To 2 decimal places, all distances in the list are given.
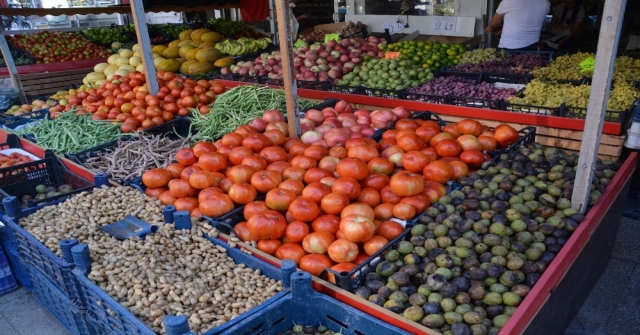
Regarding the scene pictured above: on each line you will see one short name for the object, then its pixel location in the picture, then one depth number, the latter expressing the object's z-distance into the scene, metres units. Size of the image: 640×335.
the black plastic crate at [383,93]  5.29
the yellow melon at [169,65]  7.62
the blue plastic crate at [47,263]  2.74
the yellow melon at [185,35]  8.86
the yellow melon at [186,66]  7.54
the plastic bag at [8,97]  7.20
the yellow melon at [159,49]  8.14
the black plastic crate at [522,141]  3.61
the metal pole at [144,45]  5.32
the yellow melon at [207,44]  8.11
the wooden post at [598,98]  2.39
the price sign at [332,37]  7.81
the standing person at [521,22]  6.54
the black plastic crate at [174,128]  4.96
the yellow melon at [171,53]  8.05
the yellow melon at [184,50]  8.02
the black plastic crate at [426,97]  4.97
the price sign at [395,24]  8.28
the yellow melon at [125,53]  8.16
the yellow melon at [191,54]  7.87
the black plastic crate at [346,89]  5.64
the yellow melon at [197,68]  7.45
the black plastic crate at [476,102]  4.59
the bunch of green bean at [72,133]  4.64
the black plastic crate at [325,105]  4.87
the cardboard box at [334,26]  10.55
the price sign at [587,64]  5.26
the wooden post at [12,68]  6.77
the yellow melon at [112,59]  8.10
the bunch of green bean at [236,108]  4.61
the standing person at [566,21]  8.23
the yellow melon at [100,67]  7.93
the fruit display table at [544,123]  3.95
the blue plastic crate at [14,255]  3.70
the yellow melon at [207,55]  7.63
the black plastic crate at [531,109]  4.24
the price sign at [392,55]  6.54
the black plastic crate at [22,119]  5.89
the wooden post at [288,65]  3.74
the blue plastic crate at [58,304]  2.90
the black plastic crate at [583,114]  3.90
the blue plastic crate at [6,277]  4.00
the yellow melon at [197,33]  8.77
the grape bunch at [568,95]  4.21
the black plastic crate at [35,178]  4.12
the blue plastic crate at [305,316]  2.12
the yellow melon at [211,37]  8.52
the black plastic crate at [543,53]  6.05
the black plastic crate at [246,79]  6.50
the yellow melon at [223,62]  7.55
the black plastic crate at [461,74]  5.54
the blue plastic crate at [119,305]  2.18
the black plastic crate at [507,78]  5.31
